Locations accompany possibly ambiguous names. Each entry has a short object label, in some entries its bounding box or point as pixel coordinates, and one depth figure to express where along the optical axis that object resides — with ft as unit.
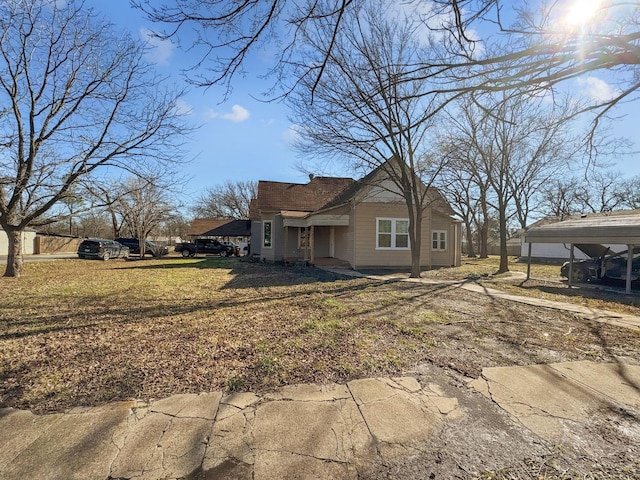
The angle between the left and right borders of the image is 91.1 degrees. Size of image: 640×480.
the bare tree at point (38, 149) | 34.24
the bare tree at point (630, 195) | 119.03
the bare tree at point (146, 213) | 71.22
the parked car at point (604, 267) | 36.68
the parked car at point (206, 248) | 94.94
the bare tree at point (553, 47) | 10.78
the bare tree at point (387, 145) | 34.47
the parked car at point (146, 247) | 92.84
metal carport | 30.78
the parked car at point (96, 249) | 73.61
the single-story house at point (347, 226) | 49.14
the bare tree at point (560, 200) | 120.98
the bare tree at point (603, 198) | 120.47
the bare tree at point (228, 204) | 160.97
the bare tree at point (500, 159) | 50.44
